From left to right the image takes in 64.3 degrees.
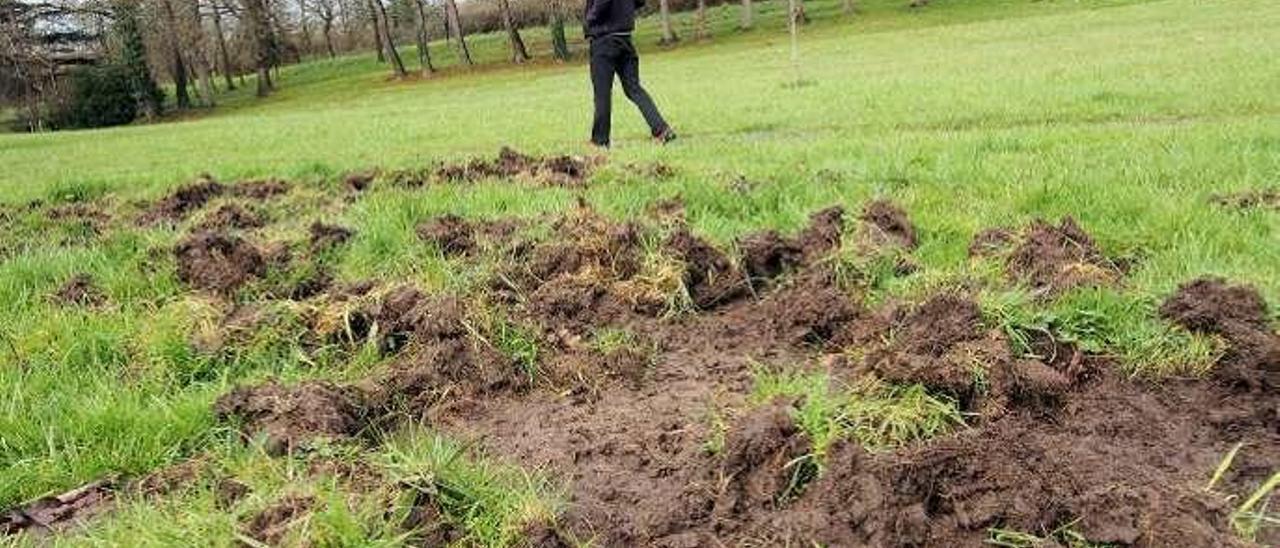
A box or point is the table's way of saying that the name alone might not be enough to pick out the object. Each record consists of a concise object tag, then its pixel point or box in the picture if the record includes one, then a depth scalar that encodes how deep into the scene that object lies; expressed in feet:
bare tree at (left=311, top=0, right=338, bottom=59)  220.84
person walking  34.01
